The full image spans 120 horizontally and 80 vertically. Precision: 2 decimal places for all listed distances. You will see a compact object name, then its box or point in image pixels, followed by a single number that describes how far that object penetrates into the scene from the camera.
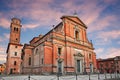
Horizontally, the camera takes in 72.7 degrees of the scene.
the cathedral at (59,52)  15.81
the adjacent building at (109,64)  36.02
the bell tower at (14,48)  22.15
